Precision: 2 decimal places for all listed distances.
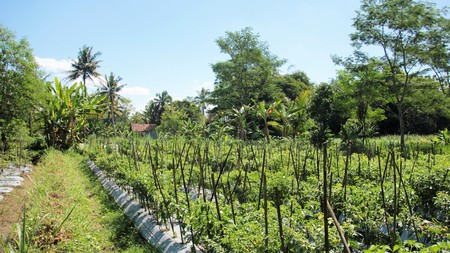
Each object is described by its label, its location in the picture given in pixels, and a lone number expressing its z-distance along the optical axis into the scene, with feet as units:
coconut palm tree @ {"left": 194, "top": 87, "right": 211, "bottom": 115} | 170.50
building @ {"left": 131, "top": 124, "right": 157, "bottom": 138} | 147.47
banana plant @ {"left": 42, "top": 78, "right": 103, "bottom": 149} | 54.13
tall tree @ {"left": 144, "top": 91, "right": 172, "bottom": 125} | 158.30
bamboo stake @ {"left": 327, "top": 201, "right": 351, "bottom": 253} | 5.91
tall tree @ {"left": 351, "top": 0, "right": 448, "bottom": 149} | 49.34
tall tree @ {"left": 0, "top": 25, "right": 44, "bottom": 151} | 51.96
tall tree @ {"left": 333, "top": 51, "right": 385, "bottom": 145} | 54.44
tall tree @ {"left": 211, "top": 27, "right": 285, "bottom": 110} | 87.51
